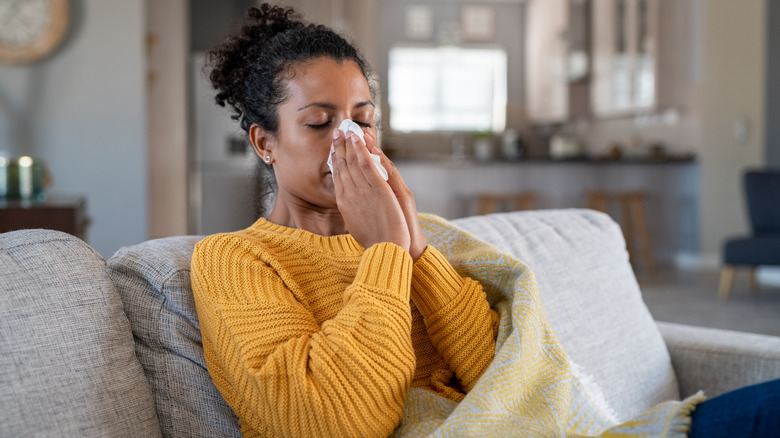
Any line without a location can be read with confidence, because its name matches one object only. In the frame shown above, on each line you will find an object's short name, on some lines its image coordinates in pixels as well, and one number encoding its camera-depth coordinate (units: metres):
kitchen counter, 6.50
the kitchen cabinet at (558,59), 7.74
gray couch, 0.96
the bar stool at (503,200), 6.30
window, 9.49
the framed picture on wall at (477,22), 9.26
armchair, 4.98
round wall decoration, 4.66
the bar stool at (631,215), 6.28
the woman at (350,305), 1.00
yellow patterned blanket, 0.99
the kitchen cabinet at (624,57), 6.52
